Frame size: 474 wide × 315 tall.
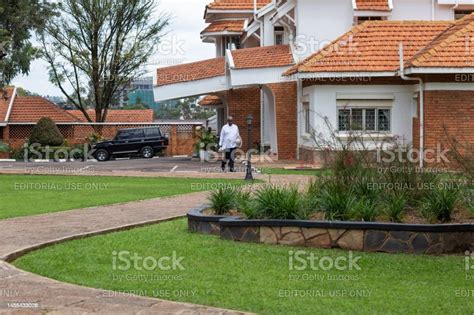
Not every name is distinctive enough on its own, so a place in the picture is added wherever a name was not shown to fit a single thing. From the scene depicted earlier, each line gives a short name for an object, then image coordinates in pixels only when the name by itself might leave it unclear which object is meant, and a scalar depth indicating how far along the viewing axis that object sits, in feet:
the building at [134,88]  178.60
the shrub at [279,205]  37.42
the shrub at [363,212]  36.35
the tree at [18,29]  94.27
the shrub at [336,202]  36.91
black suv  133.49
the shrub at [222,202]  41.42
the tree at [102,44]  167.12
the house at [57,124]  146.10
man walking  80.79
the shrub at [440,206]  36.45
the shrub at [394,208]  36.42
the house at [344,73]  81.87
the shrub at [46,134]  140.26
